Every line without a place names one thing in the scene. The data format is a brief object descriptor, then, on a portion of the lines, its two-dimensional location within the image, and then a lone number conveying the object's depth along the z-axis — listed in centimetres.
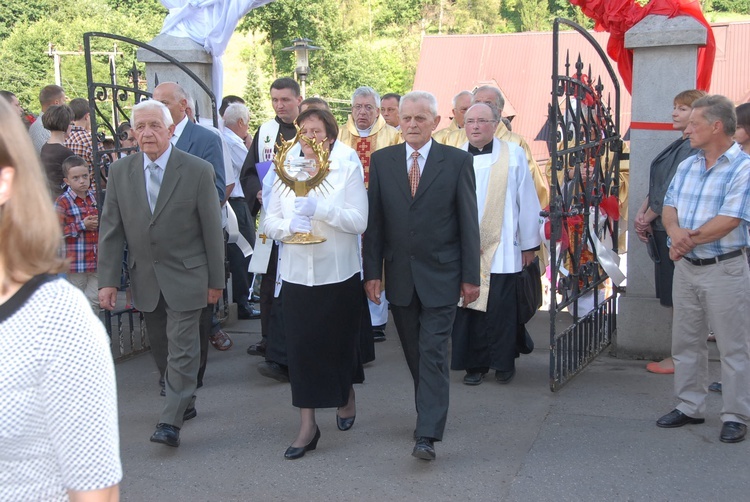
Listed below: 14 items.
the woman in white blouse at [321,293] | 471
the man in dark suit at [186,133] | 622
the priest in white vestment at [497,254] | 615
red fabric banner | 632
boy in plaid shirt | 661
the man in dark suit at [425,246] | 466
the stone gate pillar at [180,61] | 763
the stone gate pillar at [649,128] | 628
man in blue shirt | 473
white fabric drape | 776
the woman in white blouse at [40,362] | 174
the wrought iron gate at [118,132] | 627
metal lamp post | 2014
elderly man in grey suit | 494
